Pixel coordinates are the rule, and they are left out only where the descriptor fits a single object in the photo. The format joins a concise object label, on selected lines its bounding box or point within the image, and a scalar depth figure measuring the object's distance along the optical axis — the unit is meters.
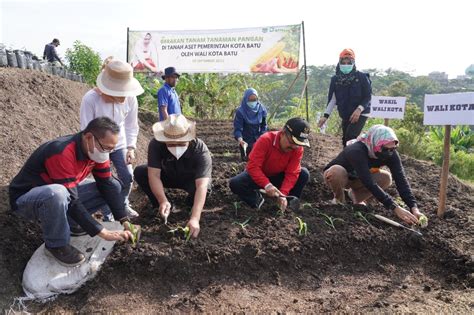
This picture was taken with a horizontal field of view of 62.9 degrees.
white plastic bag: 2.71
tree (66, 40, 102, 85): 10.67
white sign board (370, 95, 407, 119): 6.81
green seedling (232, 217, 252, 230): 3.49
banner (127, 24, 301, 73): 10.16
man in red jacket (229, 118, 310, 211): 3.62
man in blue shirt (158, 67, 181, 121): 5.59
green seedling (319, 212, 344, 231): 3.65
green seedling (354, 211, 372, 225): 3.81
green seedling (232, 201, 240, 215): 3.92
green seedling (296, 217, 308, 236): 3.47
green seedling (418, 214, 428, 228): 3.67
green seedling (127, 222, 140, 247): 3.00
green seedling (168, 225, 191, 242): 3.13
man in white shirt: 3.52
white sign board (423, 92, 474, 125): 3.74
